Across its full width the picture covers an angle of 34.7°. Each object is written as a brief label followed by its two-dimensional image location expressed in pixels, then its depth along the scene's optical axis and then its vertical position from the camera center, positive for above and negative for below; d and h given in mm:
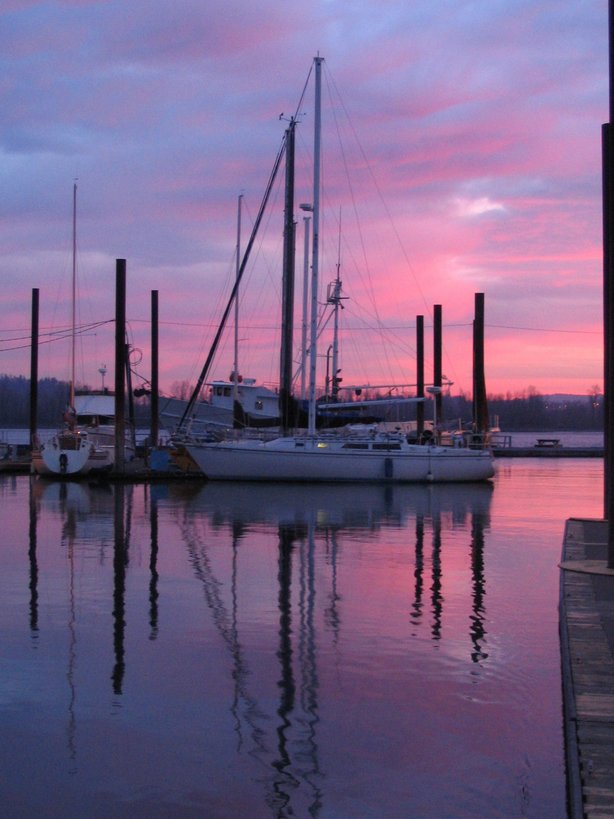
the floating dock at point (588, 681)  6109 -2121
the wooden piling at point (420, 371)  54419 +3185
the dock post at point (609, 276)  13875 +2363
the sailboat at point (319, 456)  40469 -1173
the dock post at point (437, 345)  54281 +4612
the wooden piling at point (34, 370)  47500 +2816
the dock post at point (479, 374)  55806 +3159
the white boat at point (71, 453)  40906 -1057
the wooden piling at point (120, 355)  39875 +3048
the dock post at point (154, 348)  45500 +3691
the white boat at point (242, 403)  60188 +1444
